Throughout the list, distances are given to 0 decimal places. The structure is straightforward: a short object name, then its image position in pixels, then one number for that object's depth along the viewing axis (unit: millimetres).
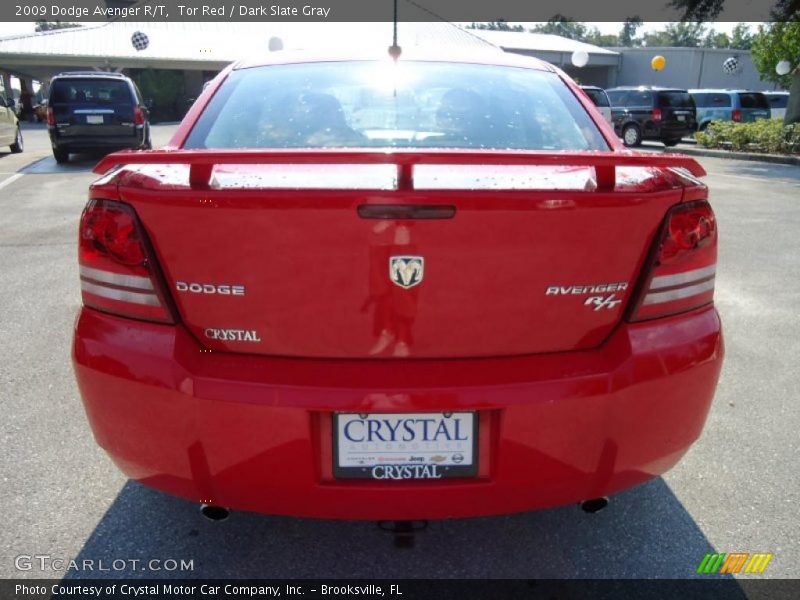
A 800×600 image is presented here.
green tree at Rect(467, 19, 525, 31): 91500
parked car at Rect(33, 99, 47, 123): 28103
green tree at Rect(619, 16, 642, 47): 110188
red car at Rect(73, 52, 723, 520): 1665
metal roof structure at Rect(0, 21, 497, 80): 31625
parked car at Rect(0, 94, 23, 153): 14688
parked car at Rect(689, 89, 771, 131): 21172
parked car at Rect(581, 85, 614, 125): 17266
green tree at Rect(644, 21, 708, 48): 99750
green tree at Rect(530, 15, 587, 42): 109775
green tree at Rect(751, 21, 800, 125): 17656
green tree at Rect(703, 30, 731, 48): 83500
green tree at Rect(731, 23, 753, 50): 76875
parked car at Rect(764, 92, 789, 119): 25000
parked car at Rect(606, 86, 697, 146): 19344
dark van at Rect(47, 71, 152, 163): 13406
